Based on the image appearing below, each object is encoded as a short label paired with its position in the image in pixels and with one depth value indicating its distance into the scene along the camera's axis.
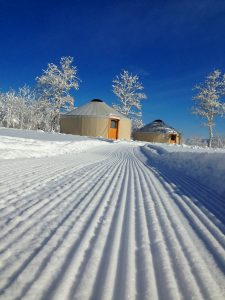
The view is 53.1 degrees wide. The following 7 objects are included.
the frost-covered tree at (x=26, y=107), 51.26
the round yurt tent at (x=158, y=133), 34.05
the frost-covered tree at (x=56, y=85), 31.25
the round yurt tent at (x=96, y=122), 27.60
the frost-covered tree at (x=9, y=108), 53.44
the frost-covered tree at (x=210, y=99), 30.98
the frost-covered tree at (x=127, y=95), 35.19
